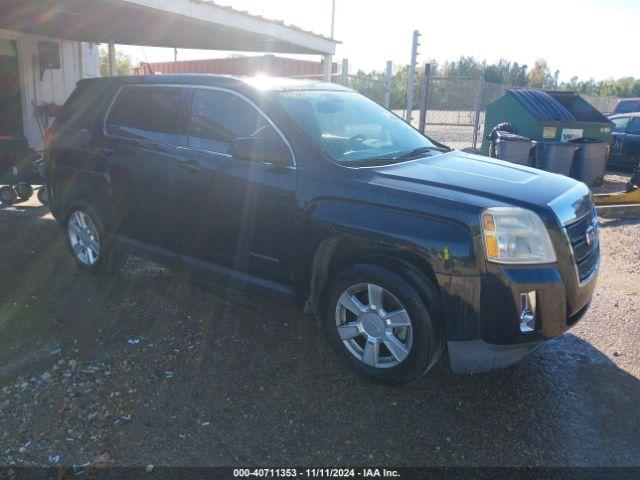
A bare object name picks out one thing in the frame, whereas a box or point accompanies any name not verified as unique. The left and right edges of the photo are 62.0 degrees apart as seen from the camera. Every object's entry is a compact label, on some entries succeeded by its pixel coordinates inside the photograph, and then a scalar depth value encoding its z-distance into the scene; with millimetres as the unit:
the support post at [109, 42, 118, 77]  12312
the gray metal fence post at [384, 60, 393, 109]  13977
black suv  3002
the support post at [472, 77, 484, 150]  13749
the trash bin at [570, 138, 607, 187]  10172
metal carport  8617
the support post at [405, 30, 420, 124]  11451
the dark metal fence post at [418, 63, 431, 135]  11527
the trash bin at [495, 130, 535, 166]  9712
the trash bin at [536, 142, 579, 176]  9883
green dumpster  10477
